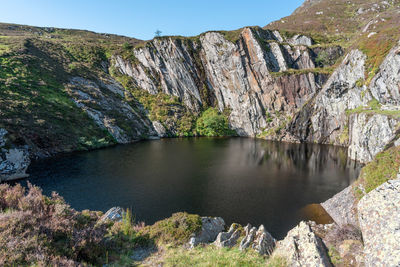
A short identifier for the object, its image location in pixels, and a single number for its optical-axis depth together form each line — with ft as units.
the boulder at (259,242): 28.96
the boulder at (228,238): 31.19
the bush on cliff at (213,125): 244.63
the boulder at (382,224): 17.54
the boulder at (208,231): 32.89
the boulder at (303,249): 22.79
